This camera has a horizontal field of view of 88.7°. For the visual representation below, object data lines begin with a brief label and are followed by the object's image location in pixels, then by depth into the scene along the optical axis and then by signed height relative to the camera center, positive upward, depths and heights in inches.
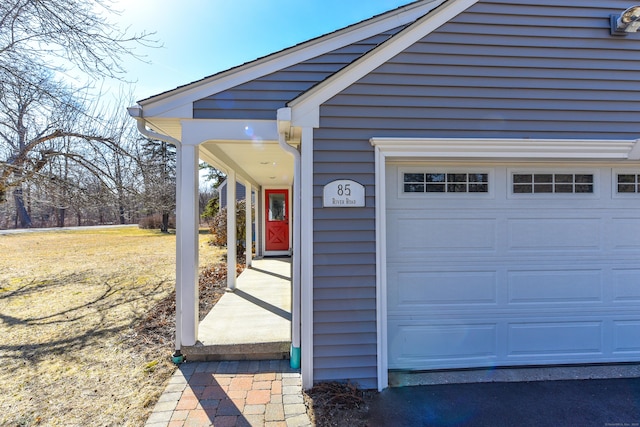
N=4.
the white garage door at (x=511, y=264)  125.1 -17.5
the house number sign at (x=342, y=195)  115.7 +8.7
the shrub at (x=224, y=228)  437.4 -12.2
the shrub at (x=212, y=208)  717.9 +26.6
